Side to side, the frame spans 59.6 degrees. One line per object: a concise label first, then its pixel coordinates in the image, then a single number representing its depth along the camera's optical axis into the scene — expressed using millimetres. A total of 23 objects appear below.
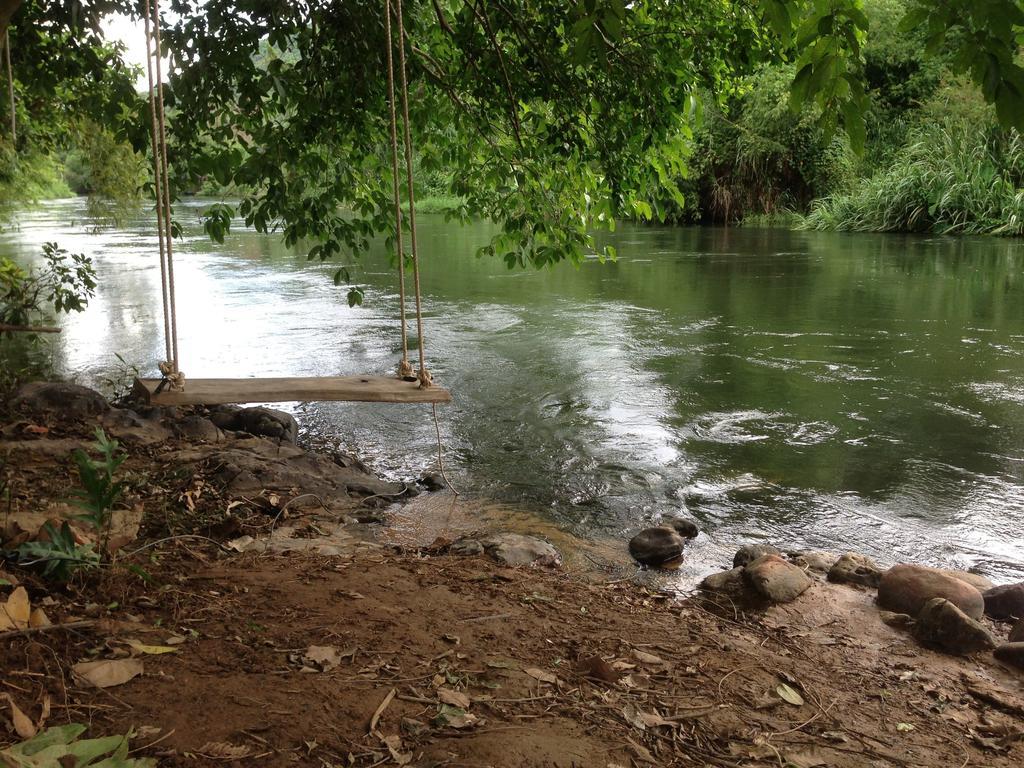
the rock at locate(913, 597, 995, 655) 2943
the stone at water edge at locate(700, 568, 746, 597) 3400
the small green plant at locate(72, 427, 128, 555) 2381
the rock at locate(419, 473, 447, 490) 4629
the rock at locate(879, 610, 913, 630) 3145
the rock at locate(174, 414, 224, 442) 4781
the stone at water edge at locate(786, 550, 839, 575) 3637
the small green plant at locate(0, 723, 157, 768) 1519
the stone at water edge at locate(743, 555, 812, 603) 3307
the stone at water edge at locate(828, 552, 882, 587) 3496
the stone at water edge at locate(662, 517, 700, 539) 4039
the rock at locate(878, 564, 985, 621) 3193
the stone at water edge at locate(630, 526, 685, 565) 3732
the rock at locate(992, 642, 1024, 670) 2863
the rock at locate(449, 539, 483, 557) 3453
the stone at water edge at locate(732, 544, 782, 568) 3648
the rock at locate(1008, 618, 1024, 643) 3004
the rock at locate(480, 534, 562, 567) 3507
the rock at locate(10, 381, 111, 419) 4719
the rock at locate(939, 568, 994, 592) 3398
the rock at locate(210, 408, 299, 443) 5305
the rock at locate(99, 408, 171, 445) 4512
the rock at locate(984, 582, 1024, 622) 3205
